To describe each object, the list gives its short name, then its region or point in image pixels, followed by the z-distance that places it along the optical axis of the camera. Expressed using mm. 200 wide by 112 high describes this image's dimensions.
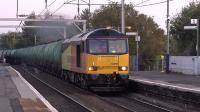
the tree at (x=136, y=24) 65812
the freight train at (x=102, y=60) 25047
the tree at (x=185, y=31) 61250
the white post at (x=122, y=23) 39531
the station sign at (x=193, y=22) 41375
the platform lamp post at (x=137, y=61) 46566
